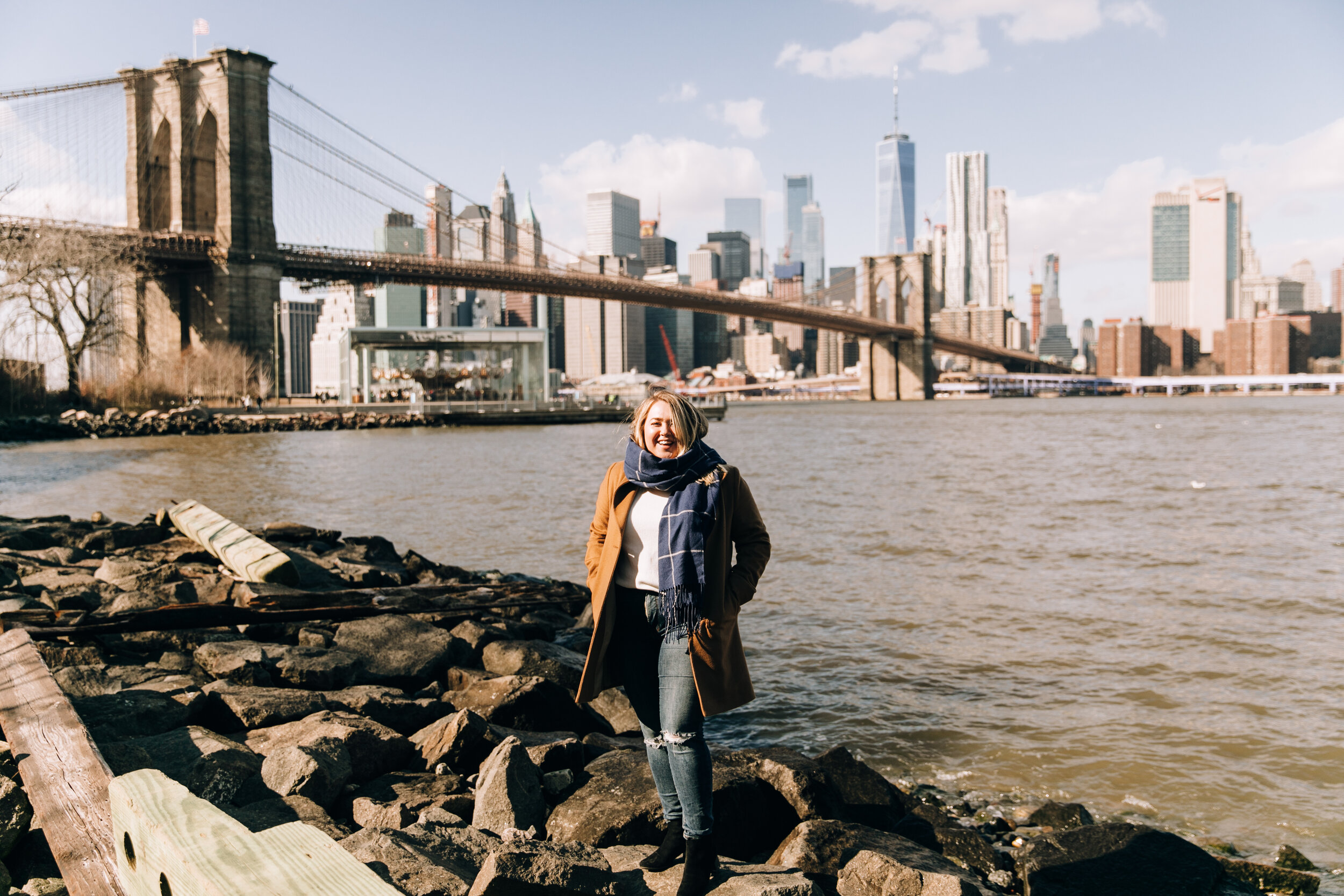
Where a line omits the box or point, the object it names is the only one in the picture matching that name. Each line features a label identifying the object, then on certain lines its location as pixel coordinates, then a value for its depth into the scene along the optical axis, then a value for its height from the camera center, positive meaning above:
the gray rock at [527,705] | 4.53 -1.44
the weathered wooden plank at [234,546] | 7.02 -1.11
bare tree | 34.09 +5.13
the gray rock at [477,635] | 5.85 -1.41
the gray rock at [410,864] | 2.60 -1.27
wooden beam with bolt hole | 1.75 -0.85
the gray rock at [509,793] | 3.30 -1.36
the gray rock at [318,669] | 4.79 -1.31
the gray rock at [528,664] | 5.37 -1.47
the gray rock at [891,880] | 3.07 -1.54
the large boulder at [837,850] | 3.20 -1.53
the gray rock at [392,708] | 4.37 -1.39
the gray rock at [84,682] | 4.08 -1.17
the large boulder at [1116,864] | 3.52 -1.75
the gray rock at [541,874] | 2.45 -1.22
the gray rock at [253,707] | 4.11 -1.29
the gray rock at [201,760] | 3.29 -1.27
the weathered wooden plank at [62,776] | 2.35 -1.05
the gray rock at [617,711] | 5.03 -1.64
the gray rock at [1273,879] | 3.73 -1.88
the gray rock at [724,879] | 2.78 -1.46
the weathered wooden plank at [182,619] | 4.98 -1.15
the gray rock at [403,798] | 3.22 -1.41
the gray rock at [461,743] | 3.84 -1.36
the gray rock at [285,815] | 3.11 -1.33
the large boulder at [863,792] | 3.92 -1.62
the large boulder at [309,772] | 3.33 -1.28
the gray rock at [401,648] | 5.17 -1.34
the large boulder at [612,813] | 3.30 -1.43
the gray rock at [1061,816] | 4.16 -1.82
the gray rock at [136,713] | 3.78 -1.23
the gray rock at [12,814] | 2.63 -1.12
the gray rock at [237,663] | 4.75 -1.27
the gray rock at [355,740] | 3.65 -1.31
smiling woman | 2.82 -0.57
